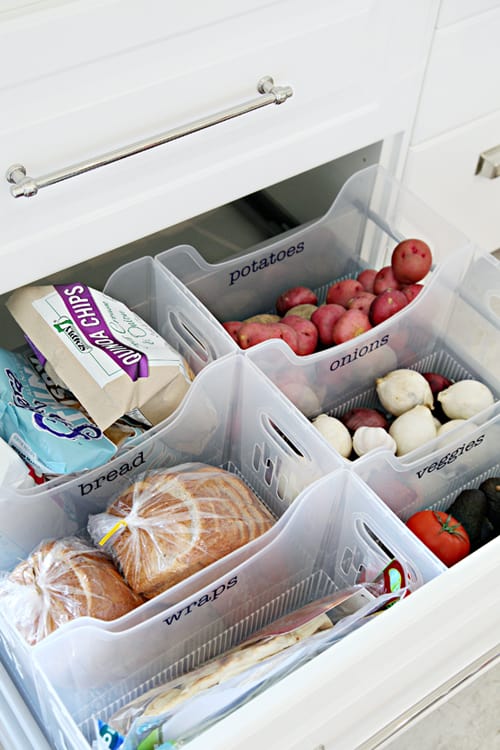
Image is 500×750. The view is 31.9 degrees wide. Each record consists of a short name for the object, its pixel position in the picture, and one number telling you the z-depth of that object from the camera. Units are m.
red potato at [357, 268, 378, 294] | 1.15
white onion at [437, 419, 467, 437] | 1.00
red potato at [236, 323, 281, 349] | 1.04
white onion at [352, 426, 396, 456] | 1.00
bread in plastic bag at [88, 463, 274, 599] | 0.85
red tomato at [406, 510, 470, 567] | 0.90
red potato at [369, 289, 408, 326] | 1.07
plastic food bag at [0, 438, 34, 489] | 0.84
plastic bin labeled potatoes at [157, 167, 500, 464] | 1.04
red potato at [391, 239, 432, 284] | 1.09
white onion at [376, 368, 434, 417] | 1.05
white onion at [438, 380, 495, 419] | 1.05
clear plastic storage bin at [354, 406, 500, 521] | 0.92
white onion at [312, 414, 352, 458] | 1.00
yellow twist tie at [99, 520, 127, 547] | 0.86
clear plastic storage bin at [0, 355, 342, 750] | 0.84
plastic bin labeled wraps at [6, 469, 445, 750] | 0.77
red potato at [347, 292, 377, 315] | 1.10
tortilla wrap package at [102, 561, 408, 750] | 0.73
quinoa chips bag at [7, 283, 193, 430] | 0.88
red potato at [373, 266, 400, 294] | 1.12
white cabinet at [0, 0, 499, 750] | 0.72
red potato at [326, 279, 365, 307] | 1.13
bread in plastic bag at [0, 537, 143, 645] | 0.80
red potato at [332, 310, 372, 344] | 1.06
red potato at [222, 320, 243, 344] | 1.07
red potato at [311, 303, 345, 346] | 1.09
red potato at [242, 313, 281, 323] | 1.12
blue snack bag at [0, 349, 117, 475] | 0.86
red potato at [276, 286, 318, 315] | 1.16
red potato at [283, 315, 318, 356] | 1.08
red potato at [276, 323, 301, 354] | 1.06
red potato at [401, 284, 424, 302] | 1.10
